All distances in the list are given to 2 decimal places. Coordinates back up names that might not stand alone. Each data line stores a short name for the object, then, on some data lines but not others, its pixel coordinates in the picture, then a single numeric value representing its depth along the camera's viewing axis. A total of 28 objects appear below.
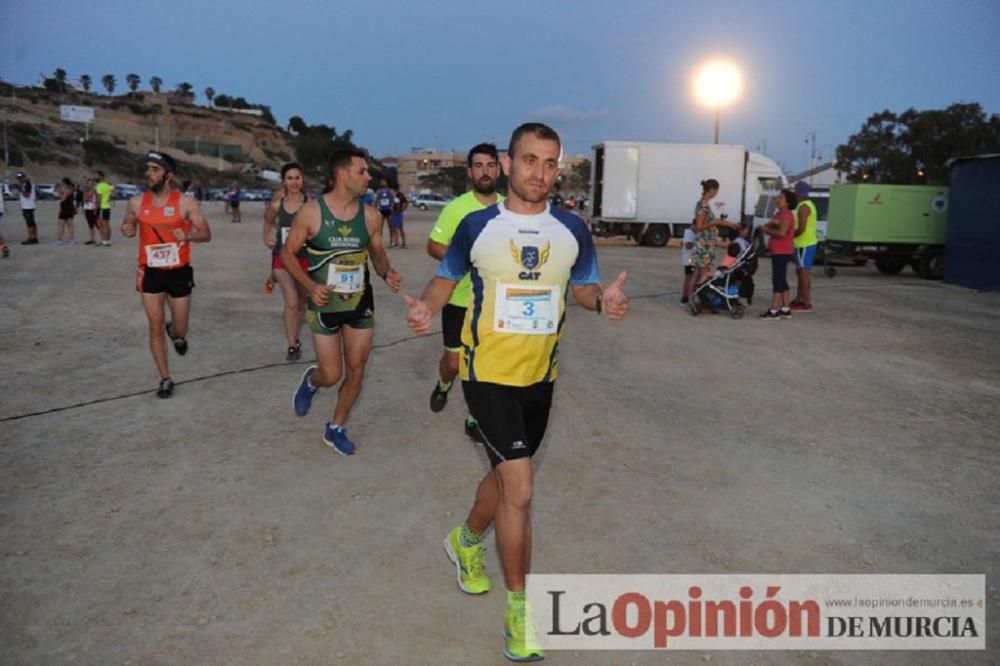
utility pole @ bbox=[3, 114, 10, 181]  79.88
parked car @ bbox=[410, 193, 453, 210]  77.12
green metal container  19.72
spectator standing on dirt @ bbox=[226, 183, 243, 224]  38.72
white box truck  29.42
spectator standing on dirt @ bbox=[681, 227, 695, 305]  13.42
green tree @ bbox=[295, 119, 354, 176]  124.94
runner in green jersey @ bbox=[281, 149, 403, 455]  5.65
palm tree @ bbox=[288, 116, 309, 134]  163.88
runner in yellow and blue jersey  3.37
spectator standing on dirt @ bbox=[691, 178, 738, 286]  12.52
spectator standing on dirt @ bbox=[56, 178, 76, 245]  22.33
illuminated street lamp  49.16
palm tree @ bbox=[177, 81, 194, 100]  164.75
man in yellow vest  12.73
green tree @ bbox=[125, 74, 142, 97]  159.50
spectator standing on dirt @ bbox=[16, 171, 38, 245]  21.70
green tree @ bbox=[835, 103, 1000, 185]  53.03
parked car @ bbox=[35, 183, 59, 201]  60.44
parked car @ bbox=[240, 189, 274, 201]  83.69
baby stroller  12.58
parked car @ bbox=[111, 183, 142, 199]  70.81
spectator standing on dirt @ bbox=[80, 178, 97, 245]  21.73
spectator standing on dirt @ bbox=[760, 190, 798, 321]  12.55
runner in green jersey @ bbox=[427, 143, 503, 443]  5.87
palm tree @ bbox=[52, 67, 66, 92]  144.12
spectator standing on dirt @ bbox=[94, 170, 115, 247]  21.36
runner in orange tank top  6.80
